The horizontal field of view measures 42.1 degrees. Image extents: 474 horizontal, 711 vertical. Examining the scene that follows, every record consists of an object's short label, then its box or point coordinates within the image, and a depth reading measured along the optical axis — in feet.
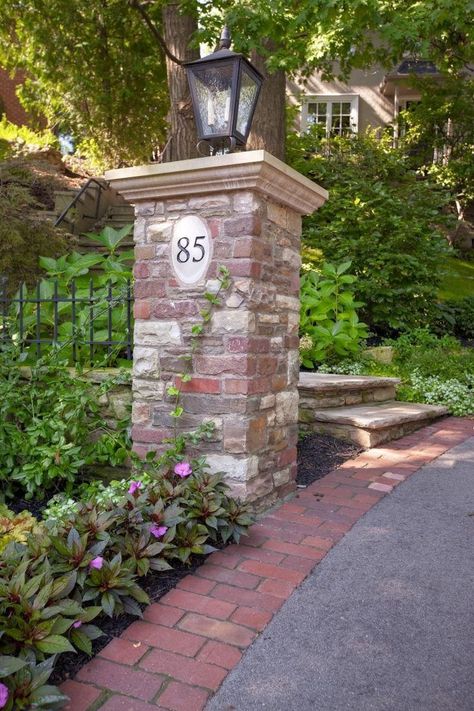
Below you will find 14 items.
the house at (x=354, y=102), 58.75
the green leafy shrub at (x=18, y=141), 37.96
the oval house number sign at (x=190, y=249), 9.95
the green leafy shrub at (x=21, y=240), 19.38
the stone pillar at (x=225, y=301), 9.64
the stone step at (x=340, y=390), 14.98
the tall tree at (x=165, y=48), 20.22
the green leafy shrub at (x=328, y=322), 19.67
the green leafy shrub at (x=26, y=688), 5.31
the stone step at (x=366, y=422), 14.24
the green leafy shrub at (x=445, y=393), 18.30
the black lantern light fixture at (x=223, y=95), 9.95
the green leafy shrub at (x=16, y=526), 8.81
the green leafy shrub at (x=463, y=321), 28.60
